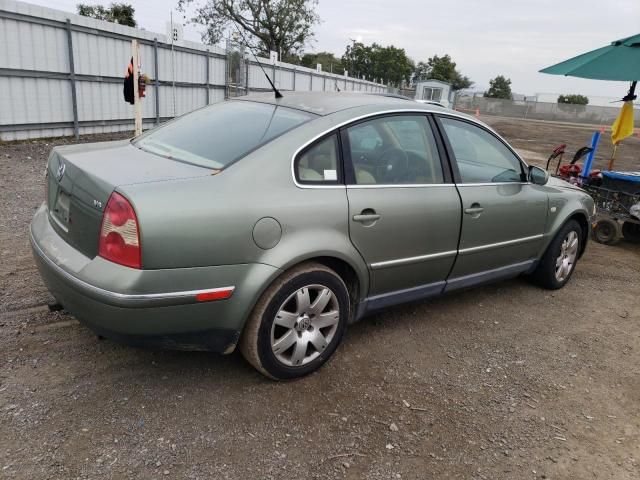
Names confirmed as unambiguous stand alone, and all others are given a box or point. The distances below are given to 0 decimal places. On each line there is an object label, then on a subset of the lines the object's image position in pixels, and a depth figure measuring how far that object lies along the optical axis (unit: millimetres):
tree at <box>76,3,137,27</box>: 27014
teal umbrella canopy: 6480
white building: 30886
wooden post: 9033
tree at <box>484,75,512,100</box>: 76062
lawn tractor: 6168
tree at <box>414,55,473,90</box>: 76312
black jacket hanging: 9598
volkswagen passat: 2365
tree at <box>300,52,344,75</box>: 59681
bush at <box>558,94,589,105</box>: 60819
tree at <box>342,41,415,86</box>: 69500
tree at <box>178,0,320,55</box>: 38031
